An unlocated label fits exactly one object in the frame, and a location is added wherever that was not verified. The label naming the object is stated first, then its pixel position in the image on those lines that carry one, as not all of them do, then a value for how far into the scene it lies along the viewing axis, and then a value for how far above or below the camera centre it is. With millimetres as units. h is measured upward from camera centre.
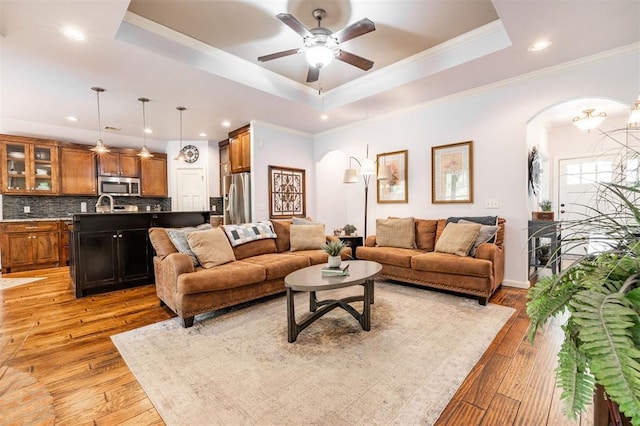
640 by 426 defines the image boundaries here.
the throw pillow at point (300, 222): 4441 -263
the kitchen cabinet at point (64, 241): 5543 -646
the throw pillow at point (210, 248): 3137 -473
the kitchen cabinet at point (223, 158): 6272 +1111
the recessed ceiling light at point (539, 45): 2848 +1614
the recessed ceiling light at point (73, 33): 2492 +1568
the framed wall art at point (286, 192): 5488 +264
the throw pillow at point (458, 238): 3473 -437
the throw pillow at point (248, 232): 3719 -361
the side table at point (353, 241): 5008 -649
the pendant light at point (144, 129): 4211 +1591
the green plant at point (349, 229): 5102 -436
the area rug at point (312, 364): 1603 -1146
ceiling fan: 2346 +1480
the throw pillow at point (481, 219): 3707 -219
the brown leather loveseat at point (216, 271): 2732 -698
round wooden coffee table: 2371 -690
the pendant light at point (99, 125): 3758 +1570
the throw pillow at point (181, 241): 3151 -387
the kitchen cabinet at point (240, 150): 5297 +1104
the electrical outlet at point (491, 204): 3902 -10
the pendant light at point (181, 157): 5329 +948
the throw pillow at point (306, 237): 4152 -468
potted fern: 511 -236
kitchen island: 3652 -593
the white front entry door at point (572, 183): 5594 +403
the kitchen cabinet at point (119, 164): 6246 +983
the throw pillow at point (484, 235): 3500 -394
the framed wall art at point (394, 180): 4824 +425
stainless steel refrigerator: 5254 +133
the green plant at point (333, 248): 2807 -432
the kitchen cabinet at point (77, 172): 5824 +757
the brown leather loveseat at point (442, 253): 3189 -645
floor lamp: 4758 +549
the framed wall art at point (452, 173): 4137 +465
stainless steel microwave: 6238 +494
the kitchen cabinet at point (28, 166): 5301 +821
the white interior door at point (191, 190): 6980 +413
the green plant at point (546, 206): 4347 -51
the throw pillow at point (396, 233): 4203 -429
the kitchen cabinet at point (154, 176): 6773 +747
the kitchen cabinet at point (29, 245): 5027 -677
